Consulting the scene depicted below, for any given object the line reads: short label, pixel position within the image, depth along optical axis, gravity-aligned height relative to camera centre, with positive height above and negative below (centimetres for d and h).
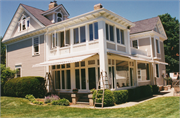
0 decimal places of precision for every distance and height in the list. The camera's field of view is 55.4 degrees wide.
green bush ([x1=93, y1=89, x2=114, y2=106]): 1223 -186
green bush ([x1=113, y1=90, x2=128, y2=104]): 1306 -191
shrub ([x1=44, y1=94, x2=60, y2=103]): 1376 -208
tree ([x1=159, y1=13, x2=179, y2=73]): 3462 +527
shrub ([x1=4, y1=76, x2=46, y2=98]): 1553 -122
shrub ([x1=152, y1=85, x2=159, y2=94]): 1965 -206
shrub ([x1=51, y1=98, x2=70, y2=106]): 1286 -220
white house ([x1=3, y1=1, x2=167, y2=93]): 1438 +263
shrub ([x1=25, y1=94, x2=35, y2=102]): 1426 -205
